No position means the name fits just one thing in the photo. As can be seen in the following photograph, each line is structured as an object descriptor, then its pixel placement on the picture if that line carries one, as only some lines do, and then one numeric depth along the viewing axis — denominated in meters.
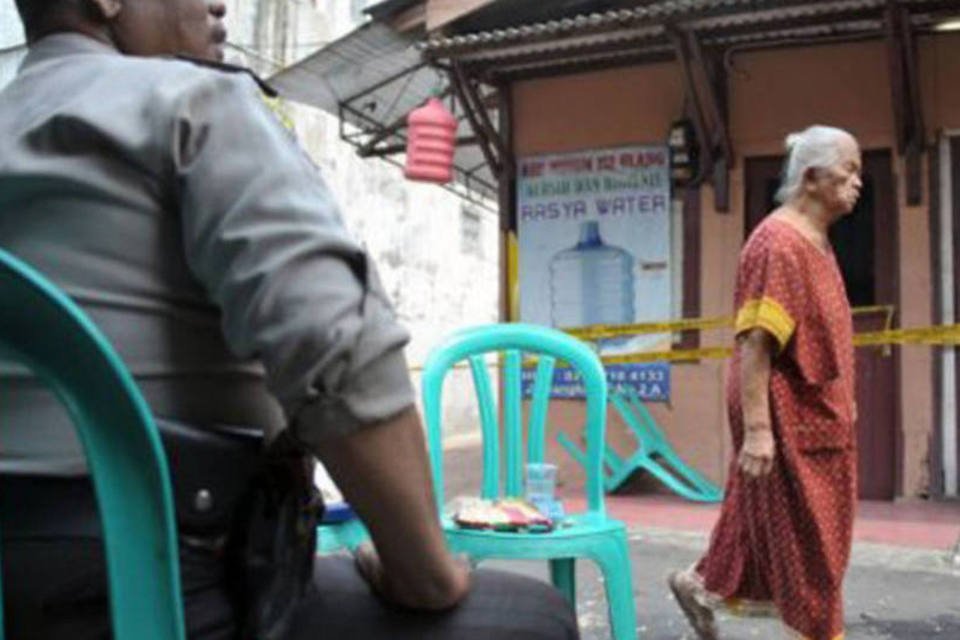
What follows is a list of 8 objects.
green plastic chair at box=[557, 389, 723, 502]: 7.34
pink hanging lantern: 7.24
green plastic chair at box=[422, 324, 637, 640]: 2.61
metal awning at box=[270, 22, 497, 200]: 7.81
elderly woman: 3.27
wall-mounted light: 7.42
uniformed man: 1.02
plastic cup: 3.05
